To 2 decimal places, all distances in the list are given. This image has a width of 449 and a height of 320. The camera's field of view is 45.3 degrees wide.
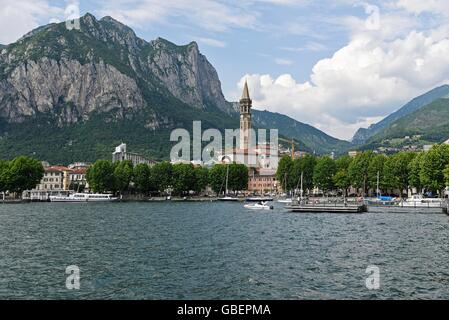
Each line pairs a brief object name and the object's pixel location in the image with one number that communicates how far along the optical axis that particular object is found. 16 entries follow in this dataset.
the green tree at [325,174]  157.55
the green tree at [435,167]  106.88
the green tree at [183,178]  167.25
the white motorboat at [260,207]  108.25
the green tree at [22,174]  140.88
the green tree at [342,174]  150.12
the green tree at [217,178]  175.62
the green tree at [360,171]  143.86
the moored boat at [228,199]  161.25
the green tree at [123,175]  161.62
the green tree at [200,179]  173.62
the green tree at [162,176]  167.62
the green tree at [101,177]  157.38
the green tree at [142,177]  166.00
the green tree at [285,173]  176.38
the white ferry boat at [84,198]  150.62
